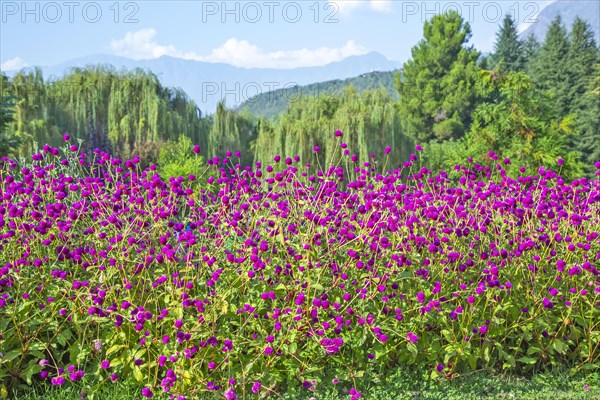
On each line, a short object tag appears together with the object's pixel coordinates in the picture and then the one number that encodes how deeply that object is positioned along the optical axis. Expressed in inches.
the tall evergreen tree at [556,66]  1204.5
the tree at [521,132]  539.2
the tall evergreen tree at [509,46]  1518.2
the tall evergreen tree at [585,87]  1088.8
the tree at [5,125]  391.5
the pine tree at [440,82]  1243.8
